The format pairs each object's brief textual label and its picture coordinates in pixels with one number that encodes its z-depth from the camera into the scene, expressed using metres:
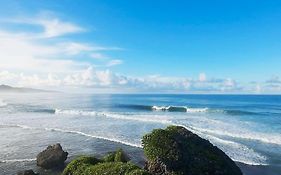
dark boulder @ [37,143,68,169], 10.83
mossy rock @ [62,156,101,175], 8.21
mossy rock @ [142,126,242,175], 7.53
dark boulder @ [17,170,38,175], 9.29
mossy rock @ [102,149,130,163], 9.62
